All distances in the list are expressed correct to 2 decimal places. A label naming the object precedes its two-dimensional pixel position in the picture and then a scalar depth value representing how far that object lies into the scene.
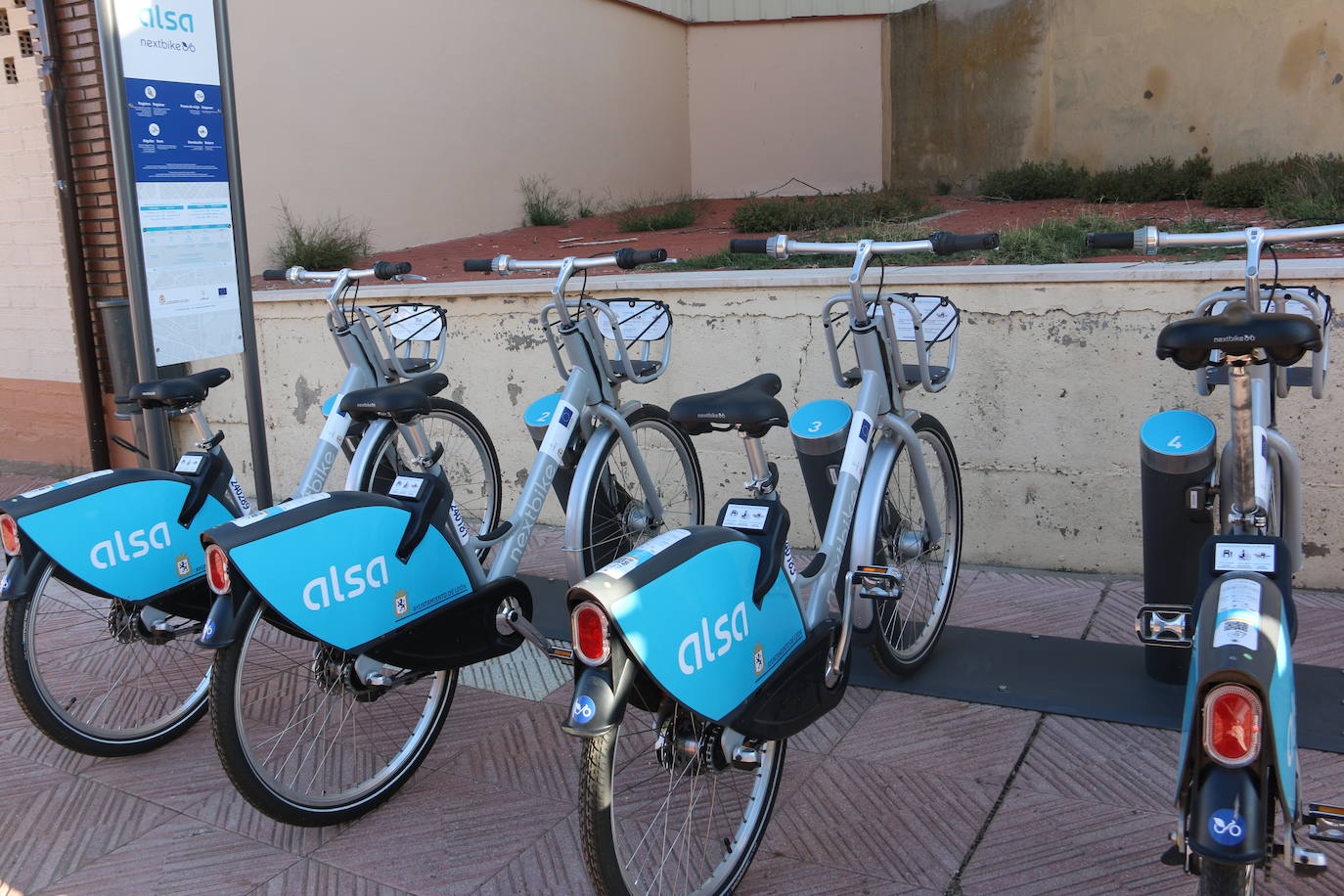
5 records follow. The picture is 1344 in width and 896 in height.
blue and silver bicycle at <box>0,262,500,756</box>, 3.17
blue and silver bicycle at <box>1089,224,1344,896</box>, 1.72
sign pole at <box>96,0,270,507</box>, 4.24
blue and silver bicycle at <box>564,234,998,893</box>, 2.20
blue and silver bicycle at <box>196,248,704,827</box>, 2.73
